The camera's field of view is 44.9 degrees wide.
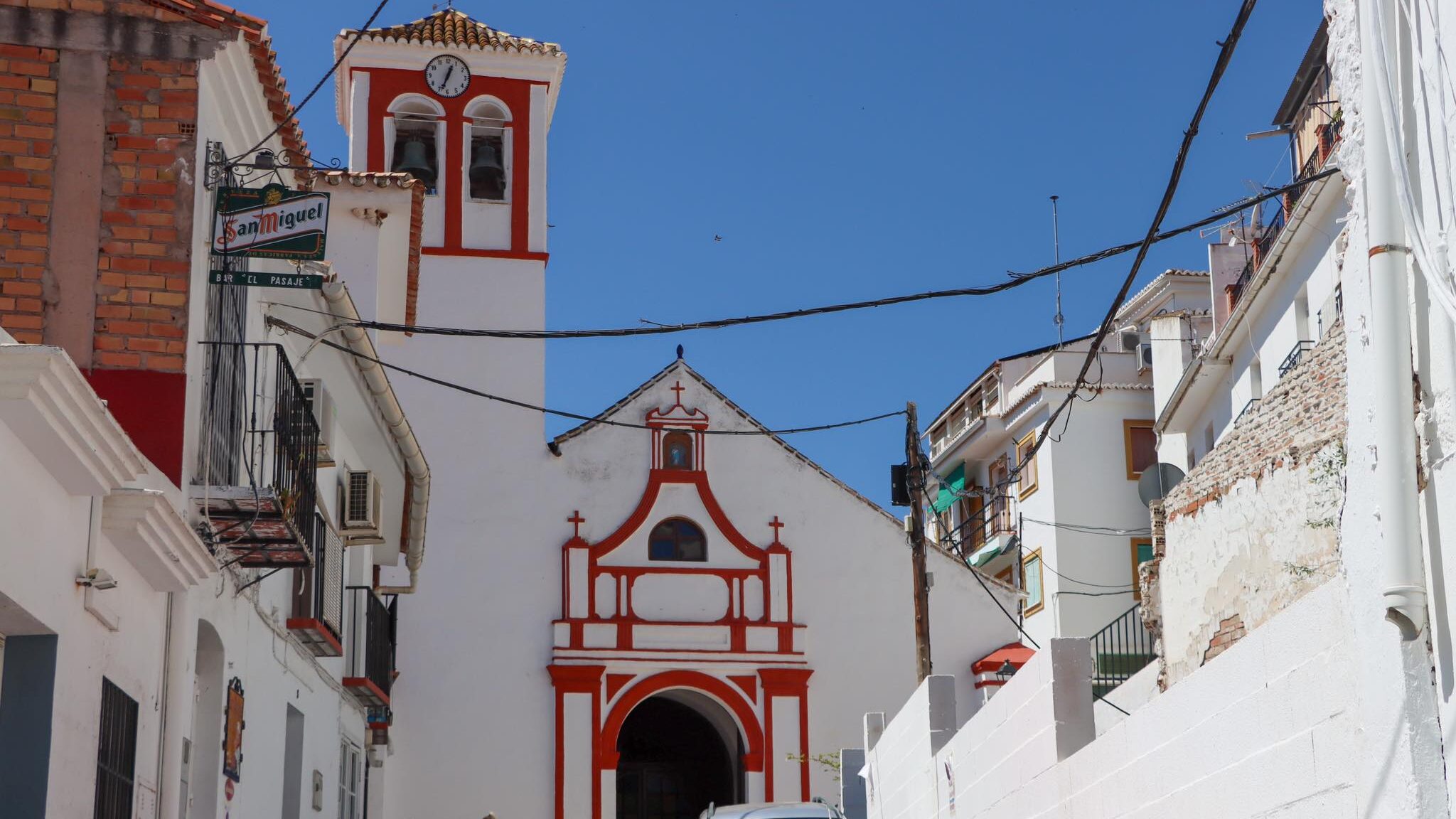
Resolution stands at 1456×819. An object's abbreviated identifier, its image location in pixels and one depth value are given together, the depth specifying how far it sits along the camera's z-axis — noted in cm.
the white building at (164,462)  821
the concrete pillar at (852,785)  2116
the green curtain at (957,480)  4166
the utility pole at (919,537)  2120
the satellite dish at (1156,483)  1964
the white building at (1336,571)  523
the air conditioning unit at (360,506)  1678
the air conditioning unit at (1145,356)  3775
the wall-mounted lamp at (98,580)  875
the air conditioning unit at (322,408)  1451
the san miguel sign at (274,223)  1134
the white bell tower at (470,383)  2677
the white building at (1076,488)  3622
